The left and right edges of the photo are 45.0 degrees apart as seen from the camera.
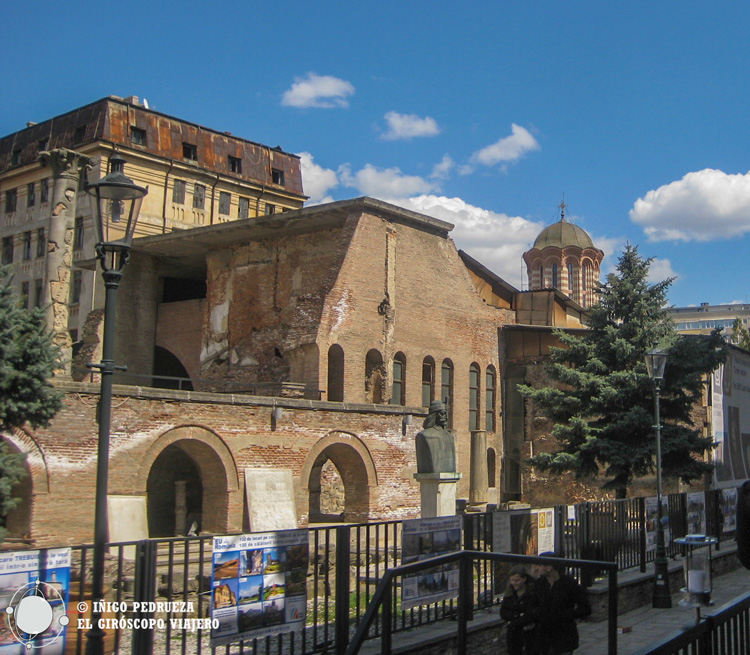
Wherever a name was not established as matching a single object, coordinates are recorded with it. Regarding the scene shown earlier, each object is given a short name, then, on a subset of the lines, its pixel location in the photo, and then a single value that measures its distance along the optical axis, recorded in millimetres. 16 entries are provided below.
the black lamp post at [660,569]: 14211
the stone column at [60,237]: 23828
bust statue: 16609
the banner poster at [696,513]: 17078
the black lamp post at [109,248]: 7836
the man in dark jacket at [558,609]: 7152
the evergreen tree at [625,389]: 24844
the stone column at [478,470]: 32969
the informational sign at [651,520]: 15195
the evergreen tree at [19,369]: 15812
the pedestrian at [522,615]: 7184
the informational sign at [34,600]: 6035
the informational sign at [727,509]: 18922
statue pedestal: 16641
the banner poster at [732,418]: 31172
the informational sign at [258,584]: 7418
